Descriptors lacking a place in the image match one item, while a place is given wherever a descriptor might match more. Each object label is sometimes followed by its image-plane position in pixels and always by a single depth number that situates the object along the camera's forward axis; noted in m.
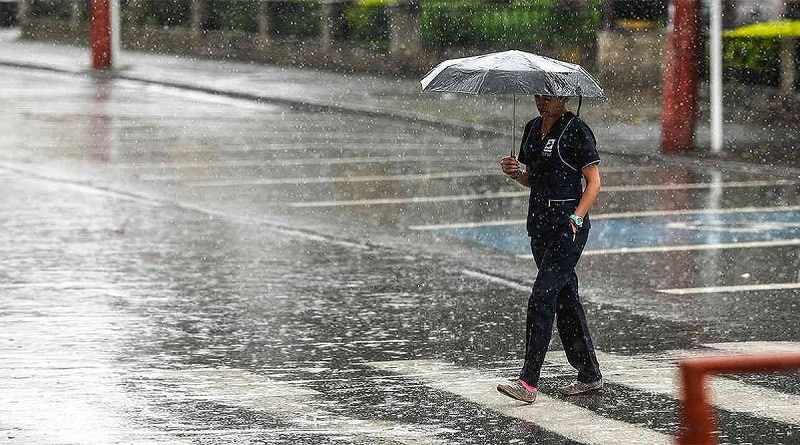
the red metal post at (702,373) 8.51
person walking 17.09
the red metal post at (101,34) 66.94
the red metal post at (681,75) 40.86
